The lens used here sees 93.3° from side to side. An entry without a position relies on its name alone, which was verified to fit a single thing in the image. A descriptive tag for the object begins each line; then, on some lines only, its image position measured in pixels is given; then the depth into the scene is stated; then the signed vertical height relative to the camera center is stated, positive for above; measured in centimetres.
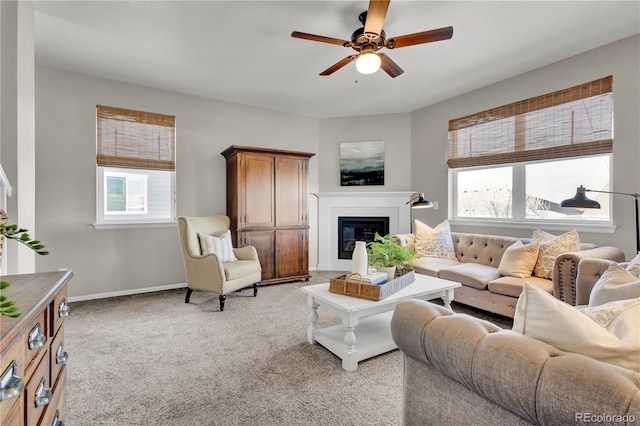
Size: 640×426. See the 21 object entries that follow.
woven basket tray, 219 -56
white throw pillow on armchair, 369 -41
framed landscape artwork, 529 +88
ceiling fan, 207 +134
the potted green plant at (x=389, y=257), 252 -37
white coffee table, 212 -83
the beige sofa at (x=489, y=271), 245 -62
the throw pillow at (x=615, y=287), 137 -36
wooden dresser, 67 -36
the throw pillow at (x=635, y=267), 178 -34
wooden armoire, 420 +9
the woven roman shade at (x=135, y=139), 379 +99
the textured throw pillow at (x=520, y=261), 299 -49
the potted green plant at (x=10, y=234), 87 -6
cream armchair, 340 -62
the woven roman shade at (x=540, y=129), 309 +100
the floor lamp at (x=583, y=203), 260 +8
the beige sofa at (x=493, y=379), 70 -45
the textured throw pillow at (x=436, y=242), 392 -39
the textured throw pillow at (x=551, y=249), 287 -36
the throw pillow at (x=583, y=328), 82 -34
